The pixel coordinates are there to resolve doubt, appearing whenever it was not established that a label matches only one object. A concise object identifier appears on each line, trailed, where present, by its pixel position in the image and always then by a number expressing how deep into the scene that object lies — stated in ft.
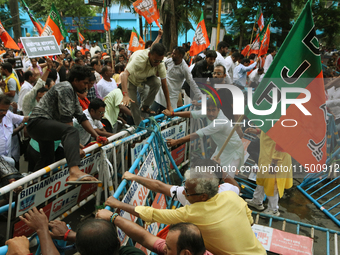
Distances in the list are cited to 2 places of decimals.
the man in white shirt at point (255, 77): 35.22
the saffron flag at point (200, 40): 29.45
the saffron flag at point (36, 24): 24.99
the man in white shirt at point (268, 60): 45.77
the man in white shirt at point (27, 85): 18.83
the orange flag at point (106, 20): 34.37
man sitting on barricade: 10.13
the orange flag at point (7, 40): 24.39
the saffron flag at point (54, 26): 23.87
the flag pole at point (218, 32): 33.96
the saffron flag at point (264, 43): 32.42
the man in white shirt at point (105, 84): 20.24
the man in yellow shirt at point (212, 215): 7.45
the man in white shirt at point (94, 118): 14.15
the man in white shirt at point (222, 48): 26.43
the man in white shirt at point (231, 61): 27.28
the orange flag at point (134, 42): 34.45
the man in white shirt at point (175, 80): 19.35
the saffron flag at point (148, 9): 28.27
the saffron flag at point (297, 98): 9.93
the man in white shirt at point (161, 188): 9.21
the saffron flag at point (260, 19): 36.27
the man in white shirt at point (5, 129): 12.32
